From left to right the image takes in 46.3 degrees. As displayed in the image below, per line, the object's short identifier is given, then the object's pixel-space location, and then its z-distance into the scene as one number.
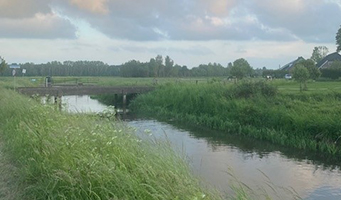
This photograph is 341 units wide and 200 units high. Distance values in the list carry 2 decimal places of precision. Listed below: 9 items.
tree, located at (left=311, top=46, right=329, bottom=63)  86.62
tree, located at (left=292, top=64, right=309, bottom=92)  33.69
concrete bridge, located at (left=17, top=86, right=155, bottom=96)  34.06
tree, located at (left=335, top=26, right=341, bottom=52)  70.00
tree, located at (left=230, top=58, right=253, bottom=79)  50.12
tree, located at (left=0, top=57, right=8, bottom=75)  48.28
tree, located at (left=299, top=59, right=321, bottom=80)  39.12
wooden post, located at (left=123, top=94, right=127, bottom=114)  41.75
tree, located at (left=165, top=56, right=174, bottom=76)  98.81
